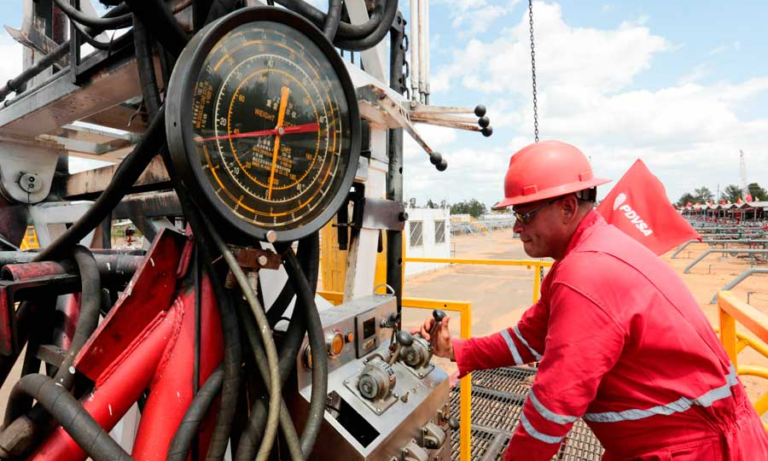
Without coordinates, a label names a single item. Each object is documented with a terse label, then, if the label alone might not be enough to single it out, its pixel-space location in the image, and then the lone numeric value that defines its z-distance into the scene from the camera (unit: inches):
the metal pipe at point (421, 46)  72.4
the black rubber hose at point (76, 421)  32.6
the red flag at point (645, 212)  170.4
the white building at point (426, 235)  511.2
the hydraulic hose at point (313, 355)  39.3
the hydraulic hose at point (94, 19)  47.3
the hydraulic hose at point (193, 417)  35.0
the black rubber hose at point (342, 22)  53.7
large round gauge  36.2
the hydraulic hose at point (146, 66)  40.1
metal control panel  45.6
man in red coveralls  53.2
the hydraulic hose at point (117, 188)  39.7
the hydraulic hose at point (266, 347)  34.2
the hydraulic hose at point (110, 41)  50.0
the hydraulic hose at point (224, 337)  37.1
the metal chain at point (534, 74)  112.4
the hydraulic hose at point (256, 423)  36.6
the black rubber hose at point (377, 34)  58.8
